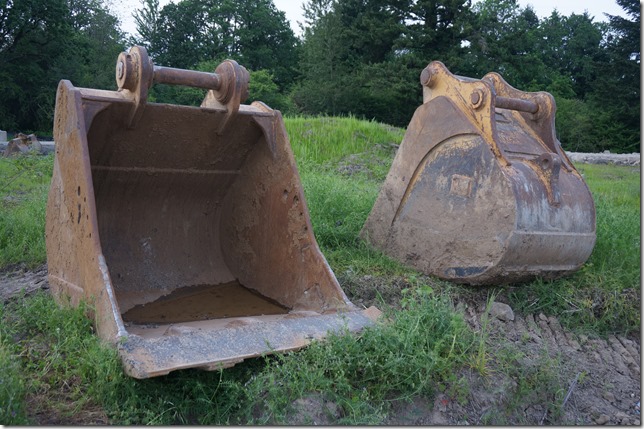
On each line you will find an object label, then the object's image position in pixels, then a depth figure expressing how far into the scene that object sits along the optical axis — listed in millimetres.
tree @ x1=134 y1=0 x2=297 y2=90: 38188
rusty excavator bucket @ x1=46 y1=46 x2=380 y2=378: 2996
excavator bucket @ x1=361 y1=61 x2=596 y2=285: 4066
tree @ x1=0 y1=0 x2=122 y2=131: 28766
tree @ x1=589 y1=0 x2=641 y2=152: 28016
